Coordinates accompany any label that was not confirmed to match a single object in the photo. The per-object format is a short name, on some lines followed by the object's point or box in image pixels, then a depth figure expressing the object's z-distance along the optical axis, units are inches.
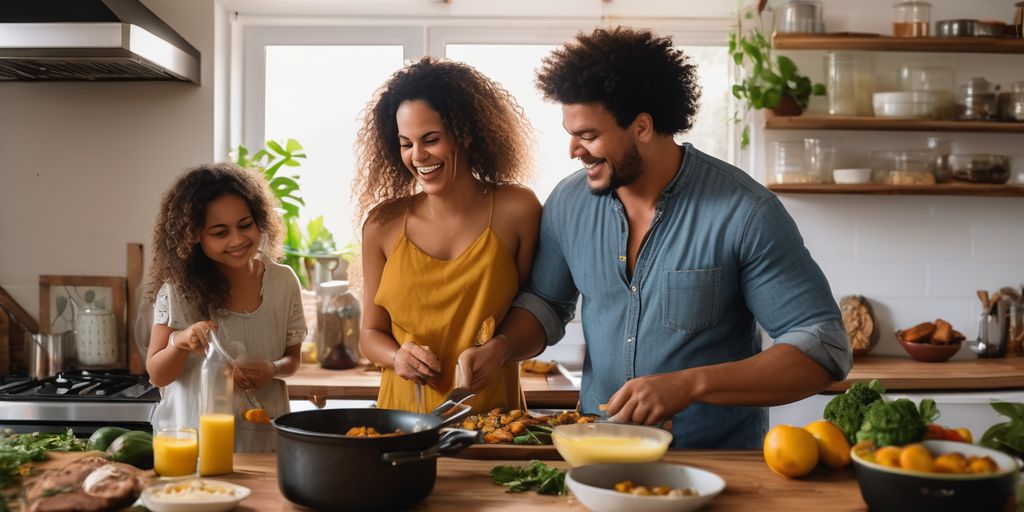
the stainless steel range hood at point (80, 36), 126.8
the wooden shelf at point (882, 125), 153.1
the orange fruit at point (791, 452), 66.1
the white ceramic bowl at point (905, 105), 153.6
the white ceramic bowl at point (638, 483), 55.4
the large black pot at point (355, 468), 57.2
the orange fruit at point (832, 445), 67.5
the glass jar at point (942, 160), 157.5
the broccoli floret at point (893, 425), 61.8
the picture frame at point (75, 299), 156.0
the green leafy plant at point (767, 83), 154.5
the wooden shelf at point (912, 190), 152.9
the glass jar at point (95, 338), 153.4
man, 81.7
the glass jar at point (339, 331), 146.9
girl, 100.0
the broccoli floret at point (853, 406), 68.0
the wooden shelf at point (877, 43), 153.3
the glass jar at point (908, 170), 153.7
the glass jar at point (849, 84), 156.0
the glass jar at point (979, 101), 155.9
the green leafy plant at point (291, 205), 154.3
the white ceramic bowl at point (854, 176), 153.3
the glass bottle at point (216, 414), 67.2
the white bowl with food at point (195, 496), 56.1
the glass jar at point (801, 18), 155.6
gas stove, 130.6
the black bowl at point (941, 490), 53.7
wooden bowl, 152.3
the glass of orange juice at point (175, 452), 66.6
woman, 94.2
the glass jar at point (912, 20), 154.7
